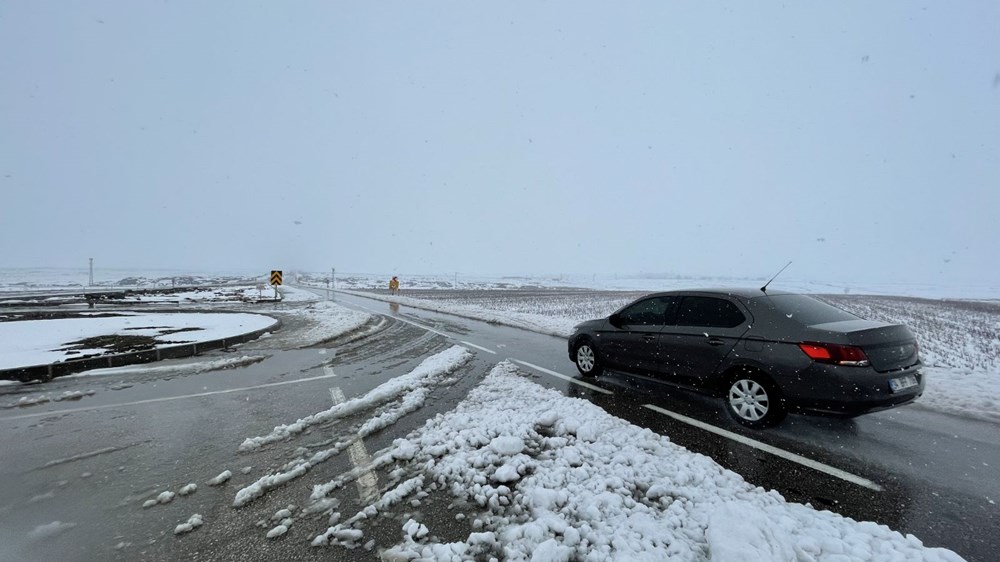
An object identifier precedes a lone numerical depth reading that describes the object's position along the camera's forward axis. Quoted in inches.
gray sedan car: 160.6
